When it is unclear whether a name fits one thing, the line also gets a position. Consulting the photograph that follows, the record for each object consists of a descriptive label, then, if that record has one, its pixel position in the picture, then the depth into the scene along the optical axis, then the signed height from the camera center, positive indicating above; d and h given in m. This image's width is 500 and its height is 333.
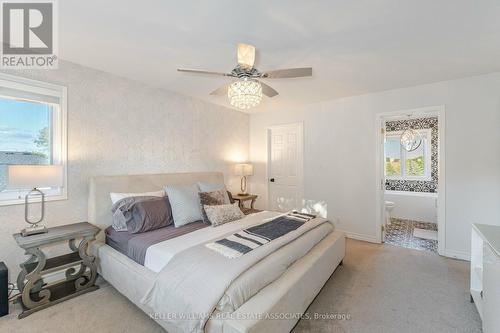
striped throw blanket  1.87 -0.69
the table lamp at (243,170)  4.71 -0.09
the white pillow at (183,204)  2.74 -0.49
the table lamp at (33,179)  1.99 -0.13
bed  1.42 -0.91
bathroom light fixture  5.66 +0.72
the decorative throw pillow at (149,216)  2.47 -0.58
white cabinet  1.50 -0.85
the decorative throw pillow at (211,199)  2.93 -0.46
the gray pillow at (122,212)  2.49 -0.53
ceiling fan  1.95 +0.83
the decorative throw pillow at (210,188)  3.30 -0.33
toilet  5.07 -0.98
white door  4.66 -0.02
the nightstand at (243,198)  4.57 -0.67
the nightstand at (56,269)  2.03 -1.02
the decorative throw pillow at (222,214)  2.76 -0.61
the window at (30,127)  2.29 +0.42
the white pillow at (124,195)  2.76 -0.38
